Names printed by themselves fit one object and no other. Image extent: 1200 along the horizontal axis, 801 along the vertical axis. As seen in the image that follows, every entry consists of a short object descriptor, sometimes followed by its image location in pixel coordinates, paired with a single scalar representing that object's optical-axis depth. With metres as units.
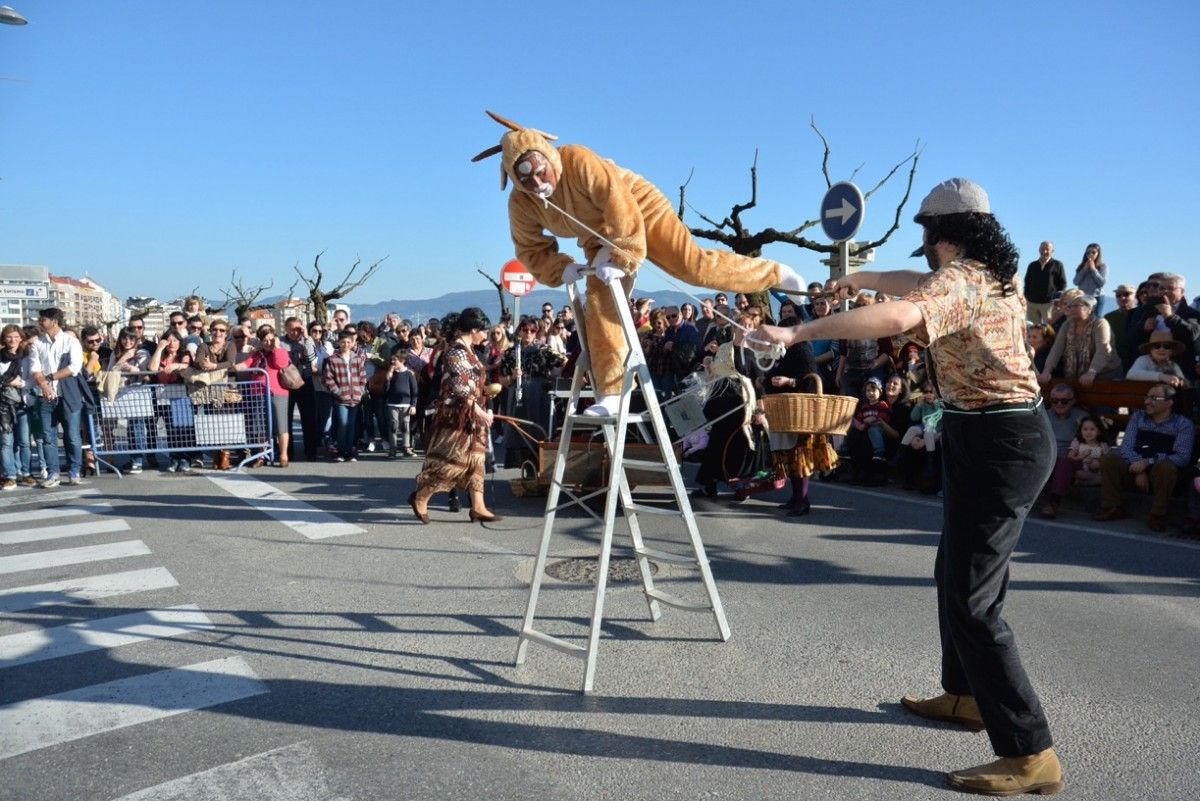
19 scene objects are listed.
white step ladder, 4.18
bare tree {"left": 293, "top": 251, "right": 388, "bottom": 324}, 33.81
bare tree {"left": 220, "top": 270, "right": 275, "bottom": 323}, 41.47
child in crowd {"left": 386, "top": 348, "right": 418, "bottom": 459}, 13.29
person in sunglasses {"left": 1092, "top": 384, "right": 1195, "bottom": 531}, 7.60
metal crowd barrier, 11.74
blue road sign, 8.56
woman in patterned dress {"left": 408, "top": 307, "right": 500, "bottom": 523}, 8.23
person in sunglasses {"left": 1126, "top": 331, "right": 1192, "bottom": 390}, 8.33
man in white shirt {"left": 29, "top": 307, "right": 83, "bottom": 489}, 10.69
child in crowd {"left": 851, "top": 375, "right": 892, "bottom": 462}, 10.09
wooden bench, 8.65
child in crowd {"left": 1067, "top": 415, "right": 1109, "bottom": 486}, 8.30
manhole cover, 6.19
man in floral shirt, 3.24
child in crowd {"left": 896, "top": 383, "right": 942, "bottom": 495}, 9.36
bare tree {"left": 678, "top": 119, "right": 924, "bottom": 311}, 21.14
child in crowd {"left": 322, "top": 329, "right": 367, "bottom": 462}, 12.84
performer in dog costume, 4.20
